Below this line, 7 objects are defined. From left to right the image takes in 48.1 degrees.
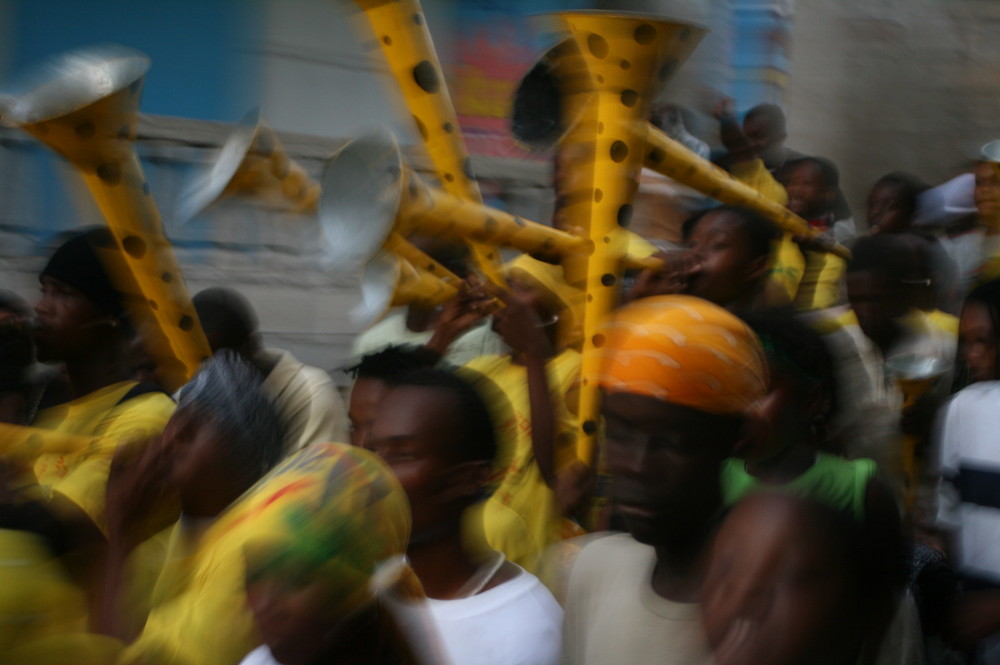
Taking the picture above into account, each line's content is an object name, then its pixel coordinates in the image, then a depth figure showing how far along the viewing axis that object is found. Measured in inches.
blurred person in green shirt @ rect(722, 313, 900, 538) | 78.1
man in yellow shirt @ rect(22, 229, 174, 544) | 113.9
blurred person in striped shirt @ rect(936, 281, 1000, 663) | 102.0
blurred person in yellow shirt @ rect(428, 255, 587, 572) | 115.5
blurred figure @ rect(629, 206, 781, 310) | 132.5
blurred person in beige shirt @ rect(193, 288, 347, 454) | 125.9
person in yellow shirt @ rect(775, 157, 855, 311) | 172.1
